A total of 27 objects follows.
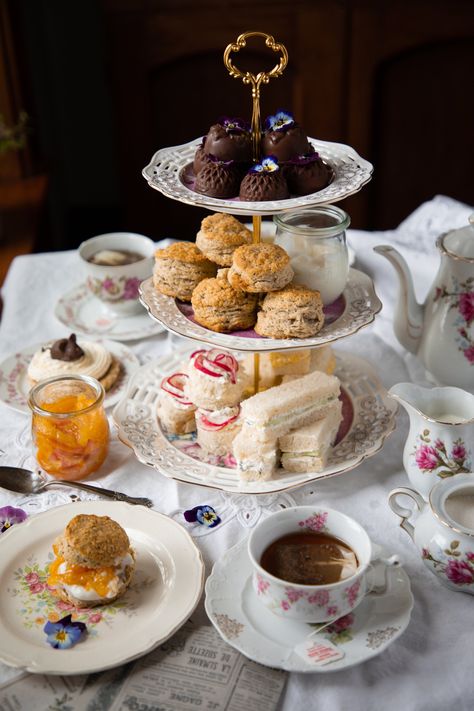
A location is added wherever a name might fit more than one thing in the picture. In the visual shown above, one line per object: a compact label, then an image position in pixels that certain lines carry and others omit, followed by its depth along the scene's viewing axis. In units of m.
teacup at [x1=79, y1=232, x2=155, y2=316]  1.84
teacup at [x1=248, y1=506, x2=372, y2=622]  1.03
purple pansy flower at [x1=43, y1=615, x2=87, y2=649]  1.07
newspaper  1.01
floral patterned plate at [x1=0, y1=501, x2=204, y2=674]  1.05
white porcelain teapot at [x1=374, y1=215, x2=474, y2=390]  1.49
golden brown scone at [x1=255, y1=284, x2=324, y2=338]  1.28
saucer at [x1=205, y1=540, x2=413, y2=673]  1.03
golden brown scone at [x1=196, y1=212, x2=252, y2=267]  1.38
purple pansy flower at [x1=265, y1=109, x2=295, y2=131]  1.29
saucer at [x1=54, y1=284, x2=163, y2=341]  1.83
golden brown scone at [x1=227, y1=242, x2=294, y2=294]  1.28
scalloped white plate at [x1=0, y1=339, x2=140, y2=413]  1.59
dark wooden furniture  3.00
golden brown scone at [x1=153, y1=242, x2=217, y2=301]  1.40
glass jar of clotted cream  1.36
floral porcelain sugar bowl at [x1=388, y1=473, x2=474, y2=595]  1.10
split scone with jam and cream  1.11
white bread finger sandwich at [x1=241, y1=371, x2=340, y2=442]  1.32
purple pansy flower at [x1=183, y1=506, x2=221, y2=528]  1.29
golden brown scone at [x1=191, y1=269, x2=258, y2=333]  1.31
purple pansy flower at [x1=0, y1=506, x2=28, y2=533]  1.30
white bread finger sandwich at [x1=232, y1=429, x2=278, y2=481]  1.32
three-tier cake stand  1.27
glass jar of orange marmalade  1.38
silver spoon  1.34
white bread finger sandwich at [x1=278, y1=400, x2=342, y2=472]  1.33
